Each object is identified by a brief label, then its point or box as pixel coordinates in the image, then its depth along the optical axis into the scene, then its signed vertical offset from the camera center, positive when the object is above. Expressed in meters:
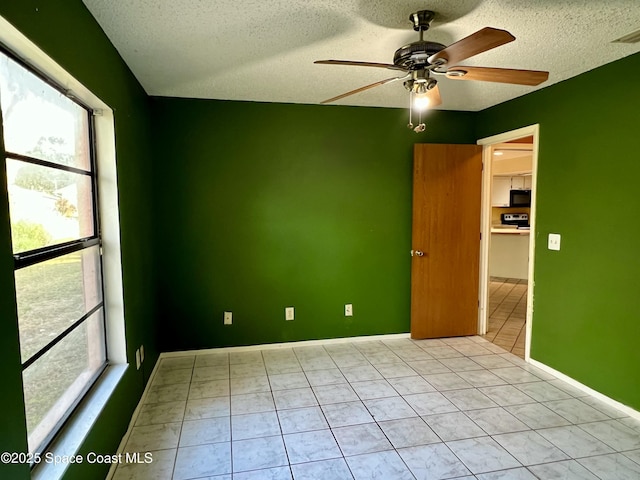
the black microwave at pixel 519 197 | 7.73 +0.29
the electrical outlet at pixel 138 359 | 2.60 -1.03
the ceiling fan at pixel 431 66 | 1.80 +0.74
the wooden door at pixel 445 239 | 3.85 -0.29
